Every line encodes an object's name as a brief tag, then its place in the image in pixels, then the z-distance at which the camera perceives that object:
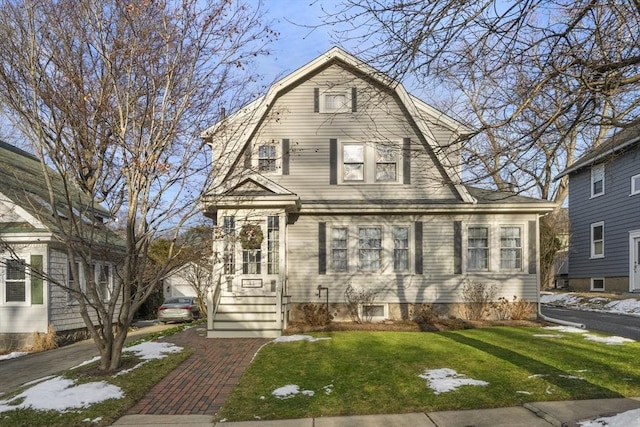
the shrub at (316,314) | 12.97
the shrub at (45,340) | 13.52
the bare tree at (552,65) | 4.83
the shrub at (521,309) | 13.73
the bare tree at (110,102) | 7.25
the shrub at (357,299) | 13.78
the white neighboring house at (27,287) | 13.78
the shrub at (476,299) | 13.73
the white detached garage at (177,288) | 31.86
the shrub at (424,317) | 12.68
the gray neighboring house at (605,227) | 19.59
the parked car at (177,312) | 21.28
